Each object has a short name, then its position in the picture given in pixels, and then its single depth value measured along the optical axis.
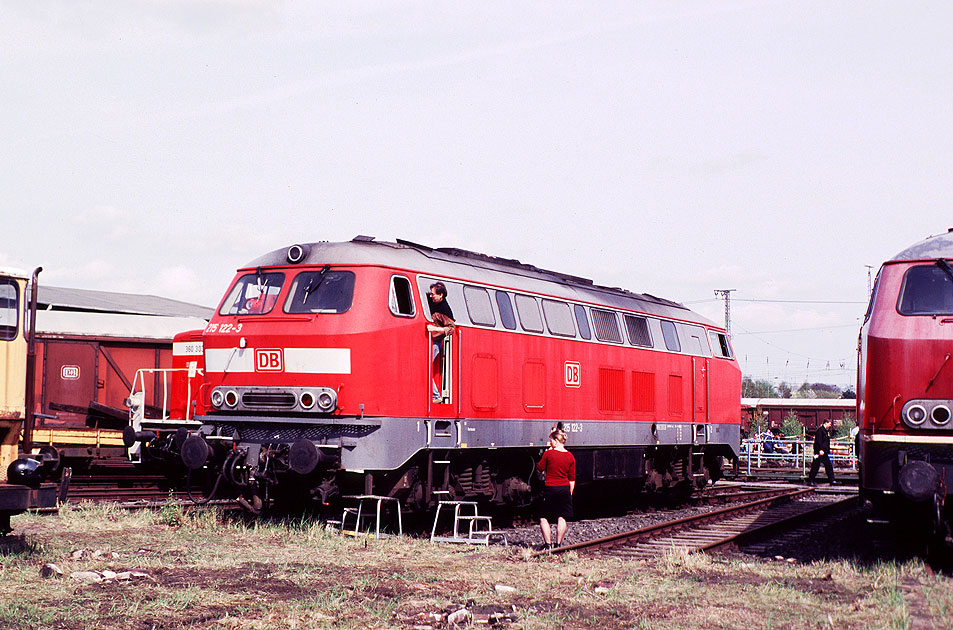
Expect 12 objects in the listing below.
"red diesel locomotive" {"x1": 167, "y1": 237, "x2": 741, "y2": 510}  13.54
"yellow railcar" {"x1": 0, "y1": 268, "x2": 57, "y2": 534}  11.52
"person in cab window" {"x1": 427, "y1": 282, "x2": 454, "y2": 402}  14.54
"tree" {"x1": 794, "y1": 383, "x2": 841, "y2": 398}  145.93
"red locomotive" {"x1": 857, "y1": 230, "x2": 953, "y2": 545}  10.61
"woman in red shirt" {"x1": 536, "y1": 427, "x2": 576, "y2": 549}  13.82
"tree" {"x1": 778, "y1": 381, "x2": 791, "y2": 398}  141.88
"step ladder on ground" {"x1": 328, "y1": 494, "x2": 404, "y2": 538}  13.73
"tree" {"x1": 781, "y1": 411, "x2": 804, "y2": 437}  55.55
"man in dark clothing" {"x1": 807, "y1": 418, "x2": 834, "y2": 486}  28.33
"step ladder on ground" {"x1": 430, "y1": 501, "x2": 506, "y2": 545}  14.16
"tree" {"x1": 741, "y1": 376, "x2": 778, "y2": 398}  132.81
